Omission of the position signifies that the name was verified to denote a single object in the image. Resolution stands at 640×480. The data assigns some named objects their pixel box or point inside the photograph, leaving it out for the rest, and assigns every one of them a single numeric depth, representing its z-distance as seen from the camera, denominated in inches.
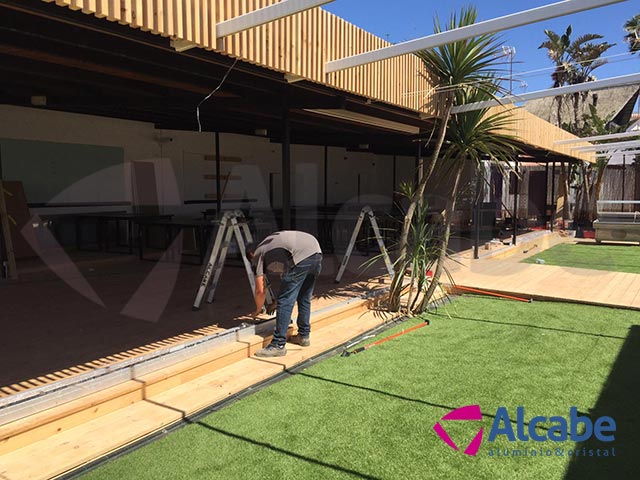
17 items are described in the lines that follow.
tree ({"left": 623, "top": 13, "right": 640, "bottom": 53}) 1139.3
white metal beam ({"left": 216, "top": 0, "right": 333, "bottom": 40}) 132.7
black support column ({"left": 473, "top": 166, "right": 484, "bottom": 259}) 433.7
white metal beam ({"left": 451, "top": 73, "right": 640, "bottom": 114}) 238.7
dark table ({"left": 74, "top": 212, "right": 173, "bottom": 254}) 374.9
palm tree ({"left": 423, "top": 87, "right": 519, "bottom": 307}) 261.3
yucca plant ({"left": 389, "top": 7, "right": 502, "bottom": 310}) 246.7
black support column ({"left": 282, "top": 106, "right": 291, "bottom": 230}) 231.1
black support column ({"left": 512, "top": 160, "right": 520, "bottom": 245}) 502.6
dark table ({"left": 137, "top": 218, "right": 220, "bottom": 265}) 346.5
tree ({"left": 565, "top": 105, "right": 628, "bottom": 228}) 781.4
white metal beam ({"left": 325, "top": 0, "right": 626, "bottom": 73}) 138.7
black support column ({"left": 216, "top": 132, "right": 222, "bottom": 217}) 418.7
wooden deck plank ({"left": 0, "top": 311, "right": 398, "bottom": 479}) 117.6
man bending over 185.9
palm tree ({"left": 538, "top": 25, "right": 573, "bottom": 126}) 1220.5
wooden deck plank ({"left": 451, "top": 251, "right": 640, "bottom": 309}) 284.6
